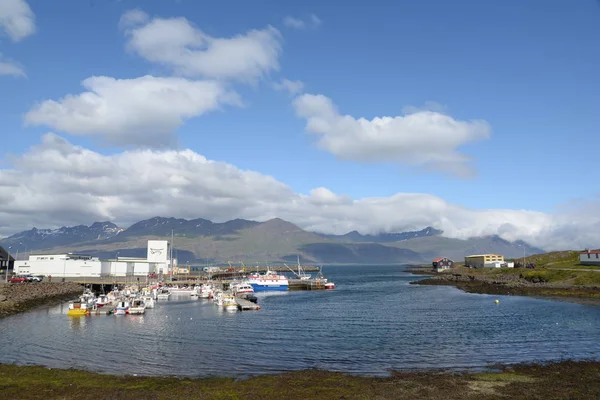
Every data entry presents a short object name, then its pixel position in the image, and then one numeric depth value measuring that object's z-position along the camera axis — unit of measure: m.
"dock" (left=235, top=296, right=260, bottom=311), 82.56
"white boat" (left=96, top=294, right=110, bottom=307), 82.65
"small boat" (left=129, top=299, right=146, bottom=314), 75.62
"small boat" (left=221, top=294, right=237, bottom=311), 81.24
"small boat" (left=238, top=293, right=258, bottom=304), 98.16
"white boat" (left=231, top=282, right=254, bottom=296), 115.53
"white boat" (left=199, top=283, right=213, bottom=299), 113.12
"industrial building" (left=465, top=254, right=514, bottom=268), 190.34
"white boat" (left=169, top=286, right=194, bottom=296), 124.38
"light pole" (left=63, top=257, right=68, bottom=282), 142.12
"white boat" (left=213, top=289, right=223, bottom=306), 88.66
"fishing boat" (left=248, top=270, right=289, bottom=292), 142.00
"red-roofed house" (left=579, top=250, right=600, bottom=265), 132.75
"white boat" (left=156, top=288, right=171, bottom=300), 110.55
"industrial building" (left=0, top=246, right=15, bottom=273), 143.06
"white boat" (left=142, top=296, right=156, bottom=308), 88.00
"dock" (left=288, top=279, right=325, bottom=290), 145.88
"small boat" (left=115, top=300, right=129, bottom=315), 75.06
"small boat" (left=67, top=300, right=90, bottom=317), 70.75
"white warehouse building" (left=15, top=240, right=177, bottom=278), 142.62
